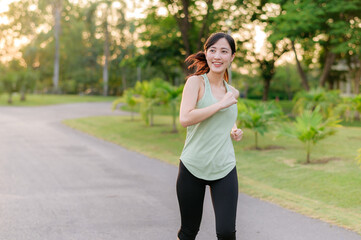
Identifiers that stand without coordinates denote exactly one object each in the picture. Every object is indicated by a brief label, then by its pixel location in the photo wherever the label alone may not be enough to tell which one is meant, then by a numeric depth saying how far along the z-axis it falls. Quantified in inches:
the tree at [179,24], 709.3
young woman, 111.3
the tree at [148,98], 624.1
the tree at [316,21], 758.5
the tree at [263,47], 981.9
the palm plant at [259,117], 419.3
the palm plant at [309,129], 344.5
